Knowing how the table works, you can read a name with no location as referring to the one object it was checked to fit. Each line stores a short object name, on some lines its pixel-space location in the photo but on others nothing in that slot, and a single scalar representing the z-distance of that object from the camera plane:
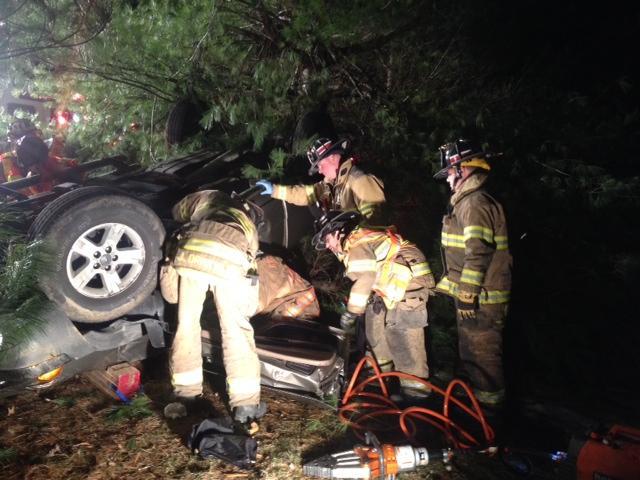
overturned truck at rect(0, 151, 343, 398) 2.89
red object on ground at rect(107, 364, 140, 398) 3.33
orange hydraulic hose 3.32
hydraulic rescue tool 2.79
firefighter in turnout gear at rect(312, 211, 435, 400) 3.62
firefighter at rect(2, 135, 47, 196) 7.12
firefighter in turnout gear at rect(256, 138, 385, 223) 4.57
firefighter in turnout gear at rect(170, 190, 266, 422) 3.04
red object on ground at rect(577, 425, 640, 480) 2.31
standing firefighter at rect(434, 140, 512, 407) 3.60
